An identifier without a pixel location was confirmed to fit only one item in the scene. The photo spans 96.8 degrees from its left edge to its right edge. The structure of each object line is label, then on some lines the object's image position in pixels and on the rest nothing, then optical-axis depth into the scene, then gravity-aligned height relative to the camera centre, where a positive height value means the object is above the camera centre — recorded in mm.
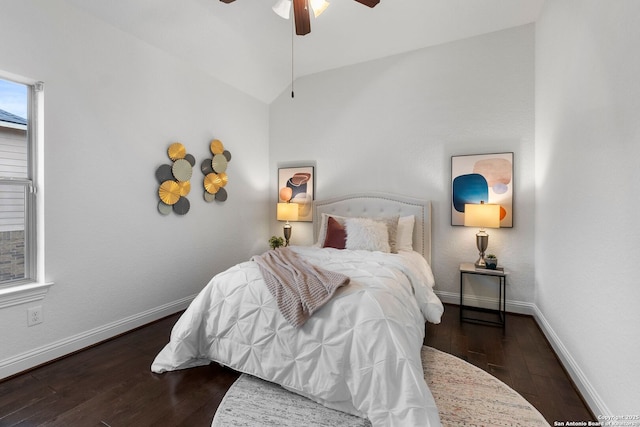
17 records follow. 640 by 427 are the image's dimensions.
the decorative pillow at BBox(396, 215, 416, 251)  3328 -282
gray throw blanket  1693 -488
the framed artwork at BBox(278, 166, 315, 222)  4203 +330
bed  1418 -778
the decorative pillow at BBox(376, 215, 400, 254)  3212 -229
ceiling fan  2080 +1497
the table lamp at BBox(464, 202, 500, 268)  2855 -85
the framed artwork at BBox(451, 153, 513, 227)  3109 +318
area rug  1544 -1142
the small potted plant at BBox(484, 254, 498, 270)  2936 -539
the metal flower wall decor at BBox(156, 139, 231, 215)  2961 +360
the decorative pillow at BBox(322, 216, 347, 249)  3242 -301
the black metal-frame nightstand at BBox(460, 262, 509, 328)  2824 -945
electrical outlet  2057 -783
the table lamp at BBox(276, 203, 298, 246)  4000 -46
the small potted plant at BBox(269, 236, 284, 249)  4026 -459
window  2018 +133
